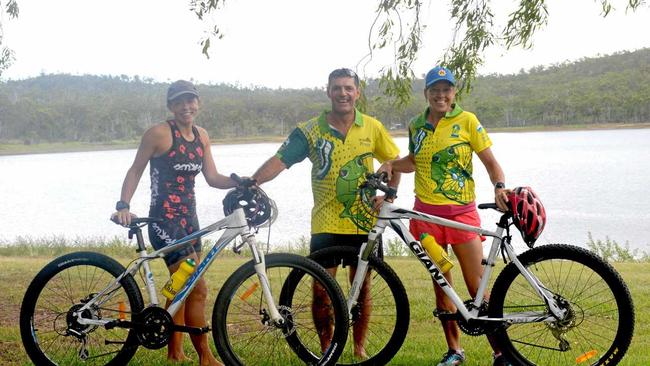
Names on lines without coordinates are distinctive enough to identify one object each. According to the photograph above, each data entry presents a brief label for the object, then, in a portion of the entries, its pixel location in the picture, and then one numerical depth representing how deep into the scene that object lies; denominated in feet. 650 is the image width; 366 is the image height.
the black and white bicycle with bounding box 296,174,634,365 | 12.85
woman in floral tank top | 14.66
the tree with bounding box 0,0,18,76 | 31.42
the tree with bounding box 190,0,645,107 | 26.07
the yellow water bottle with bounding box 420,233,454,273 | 13.74
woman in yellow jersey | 14.05
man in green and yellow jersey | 14.55
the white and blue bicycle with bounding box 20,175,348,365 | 13.12
